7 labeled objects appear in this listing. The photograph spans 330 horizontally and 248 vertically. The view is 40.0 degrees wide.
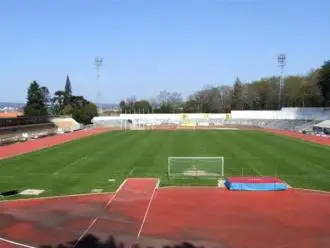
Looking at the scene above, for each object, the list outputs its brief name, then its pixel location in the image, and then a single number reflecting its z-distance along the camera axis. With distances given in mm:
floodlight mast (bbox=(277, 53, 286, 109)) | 110188
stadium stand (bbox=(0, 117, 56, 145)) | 58062
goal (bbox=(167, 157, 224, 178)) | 29188
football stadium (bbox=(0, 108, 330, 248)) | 16516
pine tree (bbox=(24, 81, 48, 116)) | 99562
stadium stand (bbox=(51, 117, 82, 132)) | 85500
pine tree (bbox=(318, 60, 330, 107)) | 88419
